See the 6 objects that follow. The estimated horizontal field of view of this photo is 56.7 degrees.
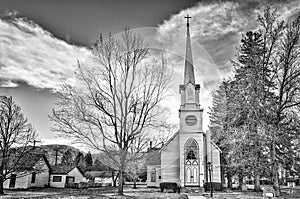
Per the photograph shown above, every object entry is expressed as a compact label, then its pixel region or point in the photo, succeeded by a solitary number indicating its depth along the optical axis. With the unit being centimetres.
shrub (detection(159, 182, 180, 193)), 2764
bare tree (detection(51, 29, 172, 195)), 1484
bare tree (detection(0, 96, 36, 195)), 2325
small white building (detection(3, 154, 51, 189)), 3725
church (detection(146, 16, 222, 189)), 3197
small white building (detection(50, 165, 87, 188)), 4394
